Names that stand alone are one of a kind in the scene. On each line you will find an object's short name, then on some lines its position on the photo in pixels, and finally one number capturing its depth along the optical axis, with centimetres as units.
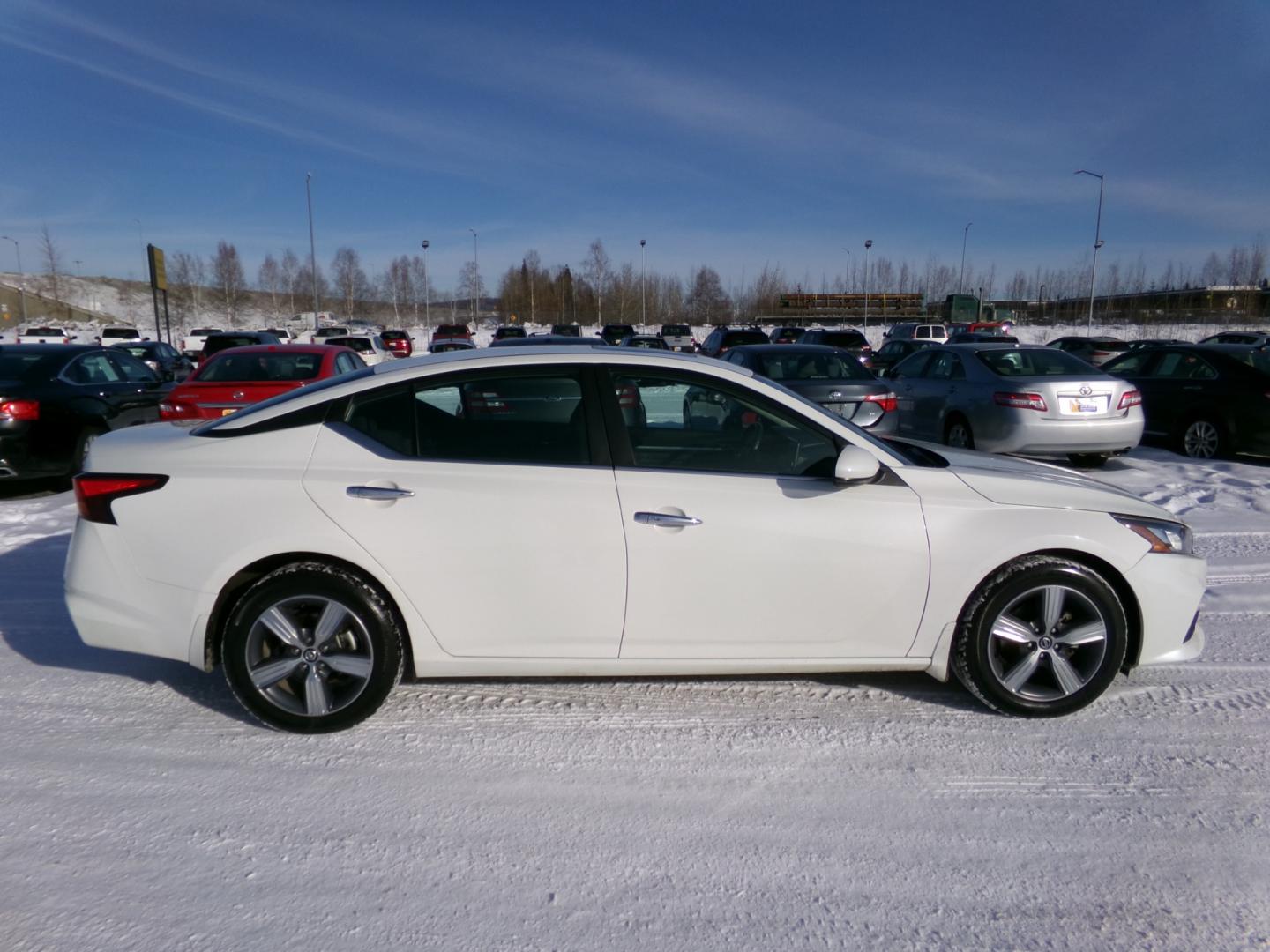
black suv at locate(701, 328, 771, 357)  2383
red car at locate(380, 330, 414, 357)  3538
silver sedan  960
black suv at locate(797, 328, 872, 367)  2445
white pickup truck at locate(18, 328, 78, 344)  4031
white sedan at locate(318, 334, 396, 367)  2330
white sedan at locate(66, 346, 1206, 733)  360
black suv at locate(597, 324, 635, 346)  4006
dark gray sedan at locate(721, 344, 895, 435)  1030
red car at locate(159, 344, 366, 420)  912
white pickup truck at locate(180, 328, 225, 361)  3428
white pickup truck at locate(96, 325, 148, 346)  4050
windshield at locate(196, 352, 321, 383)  988
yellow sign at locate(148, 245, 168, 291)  2764
